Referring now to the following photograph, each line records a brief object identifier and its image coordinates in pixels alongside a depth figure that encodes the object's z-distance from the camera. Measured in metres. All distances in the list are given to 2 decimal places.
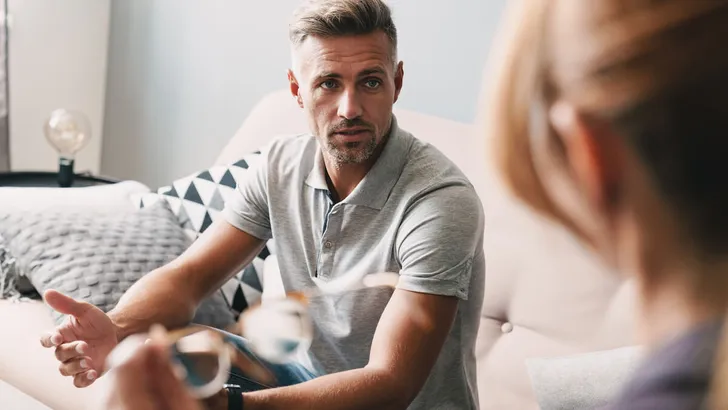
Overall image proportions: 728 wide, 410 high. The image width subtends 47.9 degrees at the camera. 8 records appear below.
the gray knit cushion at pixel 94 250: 1.81
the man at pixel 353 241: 1.30
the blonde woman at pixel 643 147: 0.50
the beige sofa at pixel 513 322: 1.62
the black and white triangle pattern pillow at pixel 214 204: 1.99
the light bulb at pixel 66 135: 2.51
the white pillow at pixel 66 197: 2.01
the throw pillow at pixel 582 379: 1.45
